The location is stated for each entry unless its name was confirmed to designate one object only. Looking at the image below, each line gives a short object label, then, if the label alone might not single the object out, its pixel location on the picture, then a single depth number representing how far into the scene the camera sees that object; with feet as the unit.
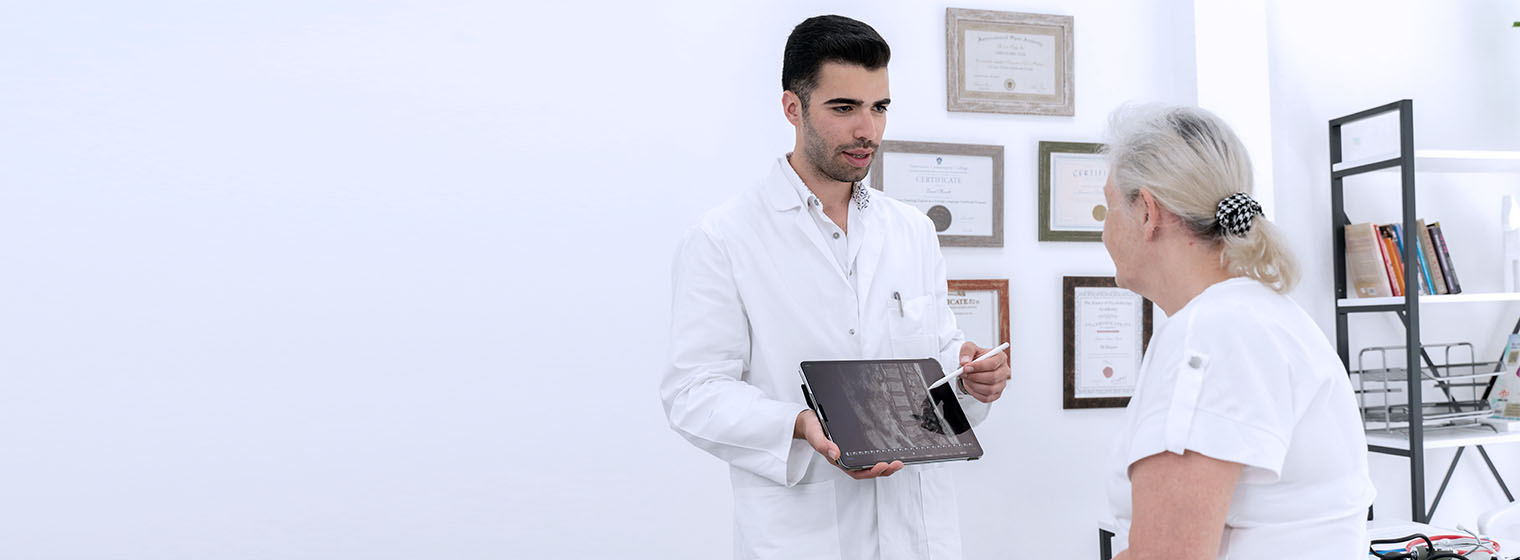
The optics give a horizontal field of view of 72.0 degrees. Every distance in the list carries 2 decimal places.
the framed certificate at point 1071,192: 10.06
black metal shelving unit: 9.35
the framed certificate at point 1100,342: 10.09
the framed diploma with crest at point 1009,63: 9.87
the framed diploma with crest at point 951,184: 9.67
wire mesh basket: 9.95
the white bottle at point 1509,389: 10.09
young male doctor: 5.89
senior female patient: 3.73
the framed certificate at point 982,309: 9.78
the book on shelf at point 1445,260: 9.98
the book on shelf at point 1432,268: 9.97
